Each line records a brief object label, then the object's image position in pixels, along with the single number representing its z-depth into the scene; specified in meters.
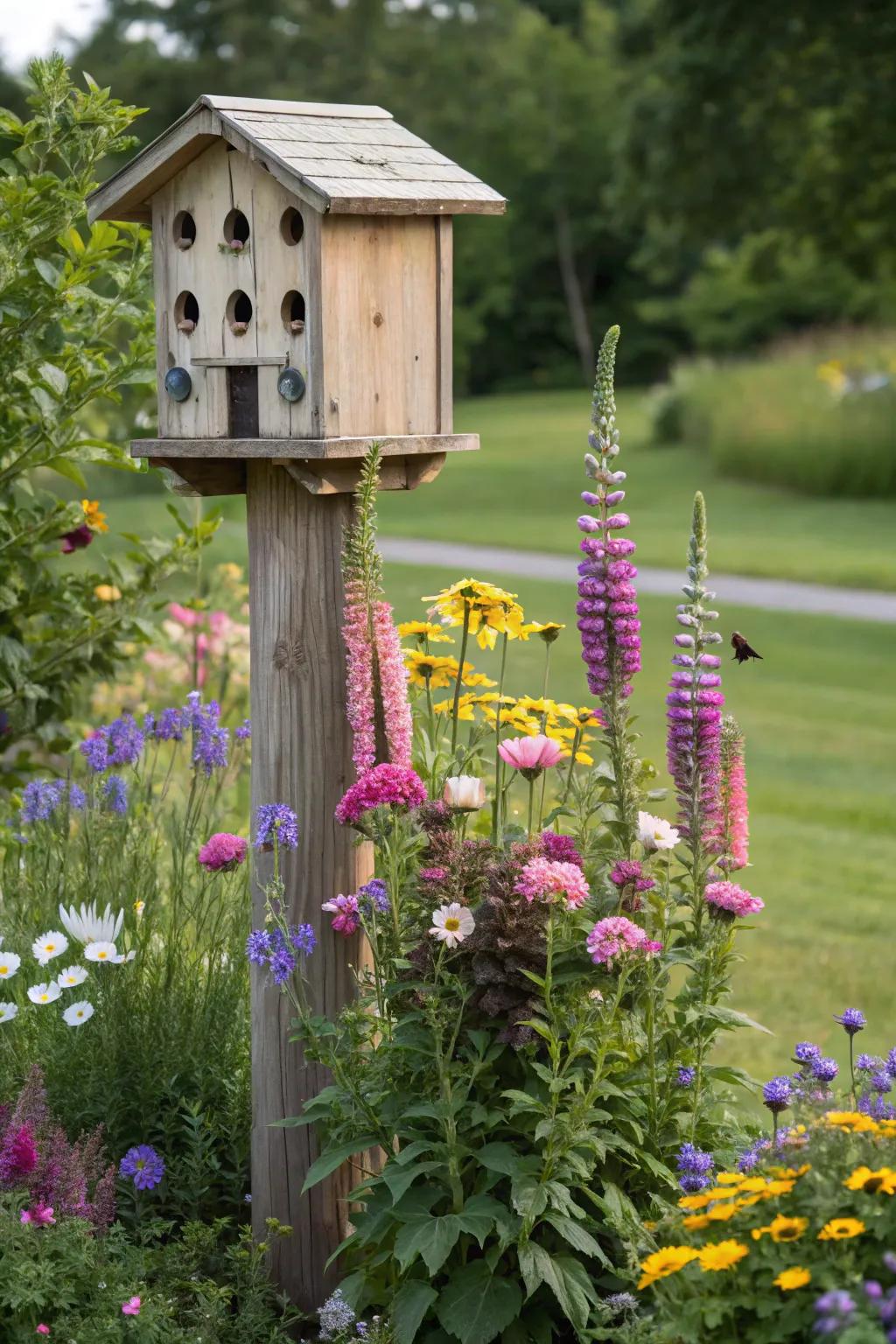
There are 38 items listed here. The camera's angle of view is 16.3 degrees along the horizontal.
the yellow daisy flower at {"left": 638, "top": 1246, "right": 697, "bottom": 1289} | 4.11
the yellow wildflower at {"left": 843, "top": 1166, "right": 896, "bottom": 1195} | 4.03
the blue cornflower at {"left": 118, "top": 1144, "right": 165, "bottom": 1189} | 6.15
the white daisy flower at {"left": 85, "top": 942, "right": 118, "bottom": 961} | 6.58
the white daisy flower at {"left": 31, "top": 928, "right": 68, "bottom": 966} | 6.80
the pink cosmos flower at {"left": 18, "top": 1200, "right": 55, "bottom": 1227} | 5.42
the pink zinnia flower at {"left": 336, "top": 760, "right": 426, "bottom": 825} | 5.41
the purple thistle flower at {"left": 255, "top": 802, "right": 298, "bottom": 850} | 5.91
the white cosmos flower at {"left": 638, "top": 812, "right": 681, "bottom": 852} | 5.76
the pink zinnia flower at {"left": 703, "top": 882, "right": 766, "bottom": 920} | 5.58
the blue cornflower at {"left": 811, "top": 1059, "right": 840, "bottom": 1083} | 5.55
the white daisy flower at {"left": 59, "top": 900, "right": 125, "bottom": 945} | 6.75
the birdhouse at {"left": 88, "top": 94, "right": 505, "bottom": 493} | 6.05
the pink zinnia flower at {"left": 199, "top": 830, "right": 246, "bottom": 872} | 6.50
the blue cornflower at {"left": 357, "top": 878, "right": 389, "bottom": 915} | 5.67
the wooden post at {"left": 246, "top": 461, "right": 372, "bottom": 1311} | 6.32
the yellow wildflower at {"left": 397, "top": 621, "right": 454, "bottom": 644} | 6.74
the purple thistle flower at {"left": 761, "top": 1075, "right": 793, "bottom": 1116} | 5.54
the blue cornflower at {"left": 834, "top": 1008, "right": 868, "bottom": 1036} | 5.73
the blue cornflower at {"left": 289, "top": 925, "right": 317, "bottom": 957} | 5.86
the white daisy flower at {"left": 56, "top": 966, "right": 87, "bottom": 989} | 6.59
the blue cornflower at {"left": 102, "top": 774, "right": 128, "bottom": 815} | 7.80
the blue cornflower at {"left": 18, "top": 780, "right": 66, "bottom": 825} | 8.10
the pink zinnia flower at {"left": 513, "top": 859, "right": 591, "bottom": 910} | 5.20
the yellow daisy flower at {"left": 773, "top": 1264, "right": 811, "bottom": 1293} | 3.83
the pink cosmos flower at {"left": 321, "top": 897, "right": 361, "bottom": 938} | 5.91
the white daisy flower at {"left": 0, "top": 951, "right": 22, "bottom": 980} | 6.91
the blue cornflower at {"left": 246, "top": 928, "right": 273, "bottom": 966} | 5.77
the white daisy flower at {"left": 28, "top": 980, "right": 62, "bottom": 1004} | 6.66
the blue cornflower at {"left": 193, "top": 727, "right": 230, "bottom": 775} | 7.88
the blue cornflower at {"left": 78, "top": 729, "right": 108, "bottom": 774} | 7.87
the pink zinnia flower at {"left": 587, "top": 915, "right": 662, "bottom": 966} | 5.14
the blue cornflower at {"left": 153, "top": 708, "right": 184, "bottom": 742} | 8.38
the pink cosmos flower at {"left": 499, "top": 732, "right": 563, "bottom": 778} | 5.83
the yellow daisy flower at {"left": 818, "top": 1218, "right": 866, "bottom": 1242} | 3.84
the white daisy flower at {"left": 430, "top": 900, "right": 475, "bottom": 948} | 5.41
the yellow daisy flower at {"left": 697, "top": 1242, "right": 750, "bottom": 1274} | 3.96
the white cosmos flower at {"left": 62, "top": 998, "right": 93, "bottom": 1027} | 6.44
